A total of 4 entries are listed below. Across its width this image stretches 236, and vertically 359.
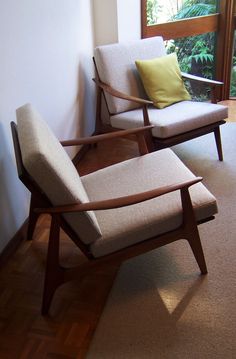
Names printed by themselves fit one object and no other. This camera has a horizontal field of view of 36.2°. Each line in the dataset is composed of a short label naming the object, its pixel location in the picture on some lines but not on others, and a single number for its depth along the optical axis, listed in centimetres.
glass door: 334
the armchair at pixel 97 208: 129
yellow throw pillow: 265
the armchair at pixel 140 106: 241
